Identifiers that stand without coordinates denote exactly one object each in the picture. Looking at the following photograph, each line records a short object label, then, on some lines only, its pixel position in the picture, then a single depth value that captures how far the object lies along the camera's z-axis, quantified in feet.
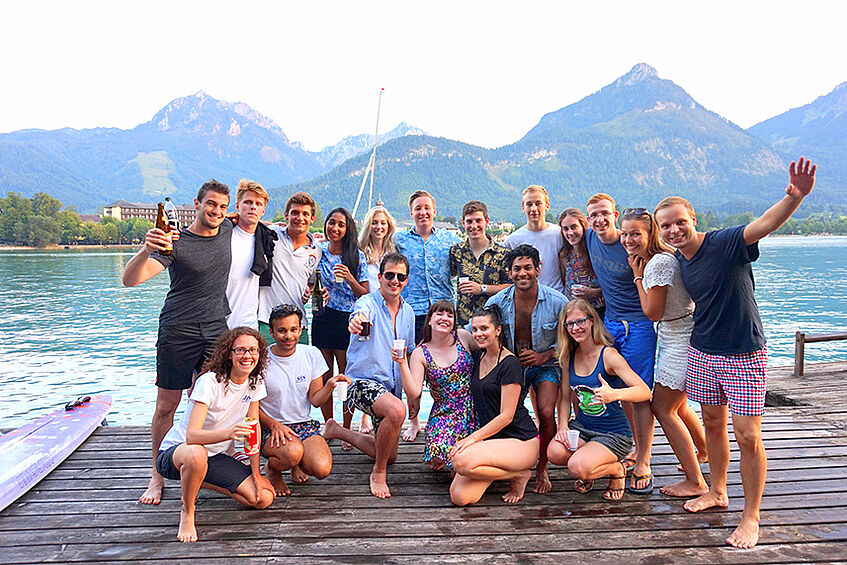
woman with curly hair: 12.01
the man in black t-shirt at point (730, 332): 11.43
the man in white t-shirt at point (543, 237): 17.85
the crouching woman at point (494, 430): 13.11
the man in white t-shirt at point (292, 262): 16.49
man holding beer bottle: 13.85
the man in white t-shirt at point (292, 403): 13.88
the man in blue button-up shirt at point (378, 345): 14.85
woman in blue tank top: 13.32
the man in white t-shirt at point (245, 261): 15.31
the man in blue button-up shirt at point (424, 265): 18.17
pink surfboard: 14.10
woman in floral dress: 14.28
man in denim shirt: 14.51
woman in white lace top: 12.75
